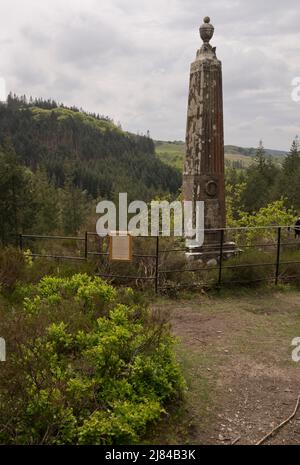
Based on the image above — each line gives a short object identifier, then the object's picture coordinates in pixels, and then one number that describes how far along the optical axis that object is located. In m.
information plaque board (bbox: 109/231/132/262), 8.64
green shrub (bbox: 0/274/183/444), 3.52
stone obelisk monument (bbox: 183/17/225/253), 10.20
